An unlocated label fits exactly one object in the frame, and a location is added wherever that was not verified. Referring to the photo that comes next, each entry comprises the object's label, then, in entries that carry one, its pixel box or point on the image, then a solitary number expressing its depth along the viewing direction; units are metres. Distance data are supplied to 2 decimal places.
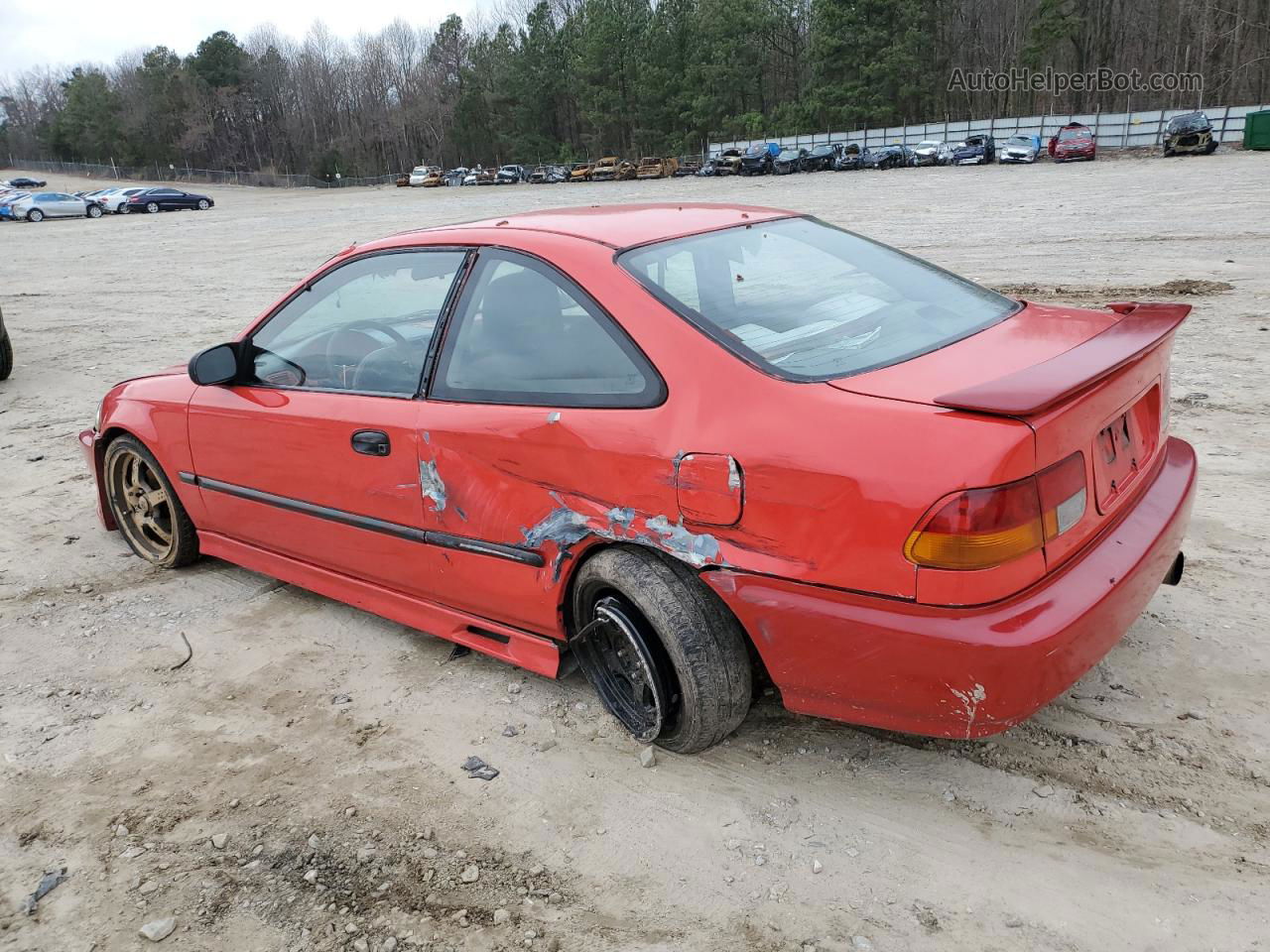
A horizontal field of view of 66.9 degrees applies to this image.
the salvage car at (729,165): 47.44
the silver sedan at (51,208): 43.16
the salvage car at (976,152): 40.19
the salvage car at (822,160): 44.75
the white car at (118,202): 46.16
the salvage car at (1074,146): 36.19
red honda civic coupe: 2.17
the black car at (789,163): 45.38
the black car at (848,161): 43.88
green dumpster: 33.19
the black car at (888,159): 43.03
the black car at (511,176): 59.81
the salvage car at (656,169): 54.41
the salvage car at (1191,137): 33.66
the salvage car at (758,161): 45.81
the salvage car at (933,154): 41.62
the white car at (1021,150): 38.16
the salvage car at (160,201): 46.34
